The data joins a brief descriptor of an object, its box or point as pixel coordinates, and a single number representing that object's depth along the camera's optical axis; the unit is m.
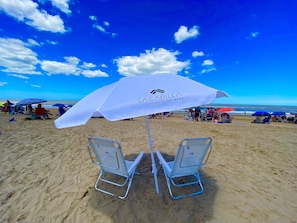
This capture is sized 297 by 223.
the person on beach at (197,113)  13.77
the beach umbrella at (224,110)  13.33
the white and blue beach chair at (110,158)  2.17
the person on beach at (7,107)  15.04
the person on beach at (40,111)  10.54
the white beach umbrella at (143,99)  1.58
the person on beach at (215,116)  14.49
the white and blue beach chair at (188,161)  2.12
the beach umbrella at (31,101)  11.71
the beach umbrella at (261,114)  14.29
